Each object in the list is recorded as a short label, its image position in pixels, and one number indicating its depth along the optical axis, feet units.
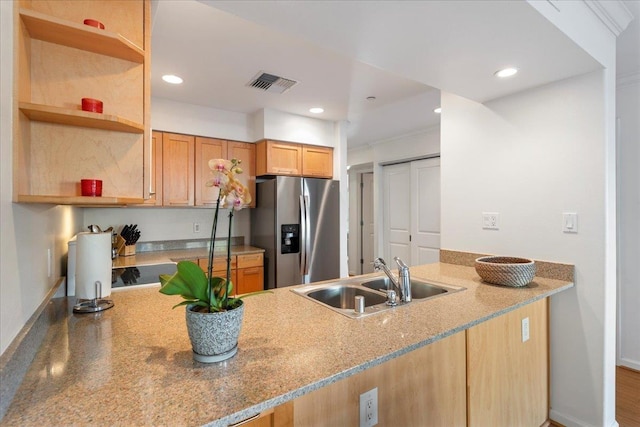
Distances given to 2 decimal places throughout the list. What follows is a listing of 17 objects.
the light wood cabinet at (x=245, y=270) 10.17
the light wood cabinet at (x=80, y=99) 3.09
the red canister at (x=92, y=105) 3.44
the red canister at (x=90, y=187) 3.45
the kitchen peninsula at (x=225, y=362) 2.25
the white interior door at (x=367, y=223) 18.76
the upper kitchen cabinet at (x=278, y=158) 11.36
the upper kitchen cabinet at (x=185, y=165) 10.31
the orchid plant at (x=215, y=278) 2.78
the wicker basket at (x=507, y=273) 5.61
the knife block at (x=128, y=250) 10.14
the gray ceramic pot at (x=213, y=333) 2.77
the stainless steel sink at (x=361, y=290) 5.56
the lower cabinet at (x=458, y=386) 3.32
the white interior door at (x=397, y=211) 15.48
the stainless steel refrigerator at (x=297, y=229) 11.06
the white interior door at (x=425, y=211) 14.07
